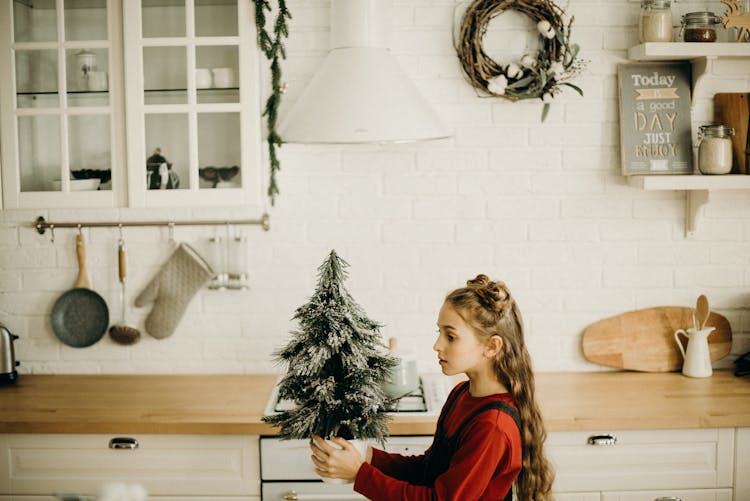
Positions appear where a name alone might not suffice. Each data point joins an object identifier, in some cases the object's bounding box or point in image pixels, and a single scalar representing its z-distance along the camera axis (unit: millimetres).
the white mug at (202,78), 2883
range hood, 2399
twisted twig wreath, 3023
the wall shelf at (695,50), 2900
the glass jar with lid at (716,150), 2952
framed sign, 3109
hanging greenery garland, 2986
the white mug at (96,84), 2924
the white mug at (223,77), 2893
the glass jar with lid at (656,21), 2957
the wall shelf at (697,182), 2918
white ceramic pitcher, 3076
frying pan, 3186
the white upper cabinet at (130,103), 2877
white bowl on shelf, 2945
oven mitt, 3154
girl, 1904
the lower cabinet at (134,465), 2688
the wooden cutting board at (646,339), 3176
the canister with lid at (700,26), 2926
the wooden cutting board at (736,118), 3082
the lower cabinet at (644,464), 2695
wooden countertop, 2656
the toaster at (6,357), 3062
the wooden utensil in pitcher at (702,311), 3094
